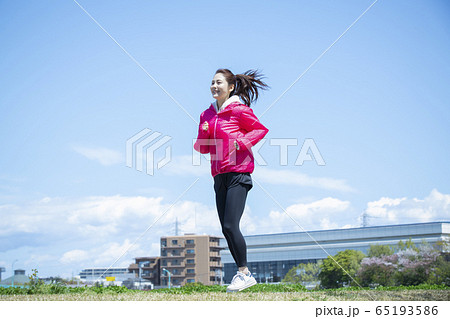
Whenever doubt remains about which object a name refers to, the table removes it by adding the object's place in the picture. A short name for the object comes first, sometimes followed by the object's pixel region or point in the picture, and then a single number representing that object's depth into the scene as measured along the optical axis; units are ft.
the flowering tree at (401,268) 108.78
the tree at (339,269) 132.16
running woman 15.80
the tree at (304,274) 166.58
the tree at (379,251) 148.81
